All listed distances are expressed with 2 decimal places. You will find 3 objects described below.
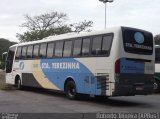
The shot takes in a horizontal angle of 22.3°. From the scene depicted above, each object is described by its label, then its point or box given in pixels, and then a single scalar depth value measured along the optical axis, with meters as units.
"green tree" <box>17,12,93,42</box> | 59.62
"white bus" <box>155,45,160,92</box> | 22.95
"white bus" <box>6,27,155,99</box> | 16.16
